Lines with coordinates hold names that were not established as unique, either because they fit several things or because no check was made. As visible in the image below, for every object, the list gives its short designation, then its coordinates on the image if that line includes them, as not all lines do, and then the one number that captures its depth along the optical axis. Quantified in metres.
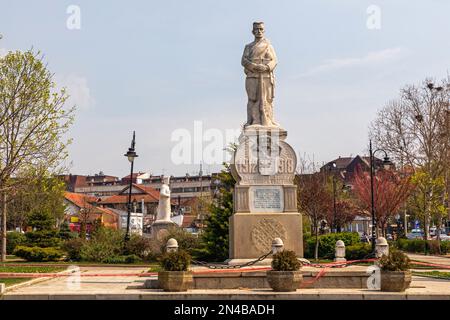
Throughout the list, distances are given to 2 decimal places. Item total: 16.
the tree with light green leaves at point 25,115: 22.70
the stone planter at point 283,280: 12.98
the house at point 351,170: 64.88
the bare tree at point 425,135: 42.72
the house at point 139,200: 101.93
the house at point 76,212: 76.50
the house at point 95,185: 144.50
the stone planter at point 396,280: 12.95
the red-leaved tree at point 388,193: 45.81
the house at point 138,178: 131.32
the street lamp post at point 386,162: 33.33
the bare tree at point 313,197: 40.62
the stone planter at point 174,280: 13.20
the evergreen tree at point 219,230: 26.56
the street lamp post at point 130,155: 31.66
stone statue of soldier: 18.77
